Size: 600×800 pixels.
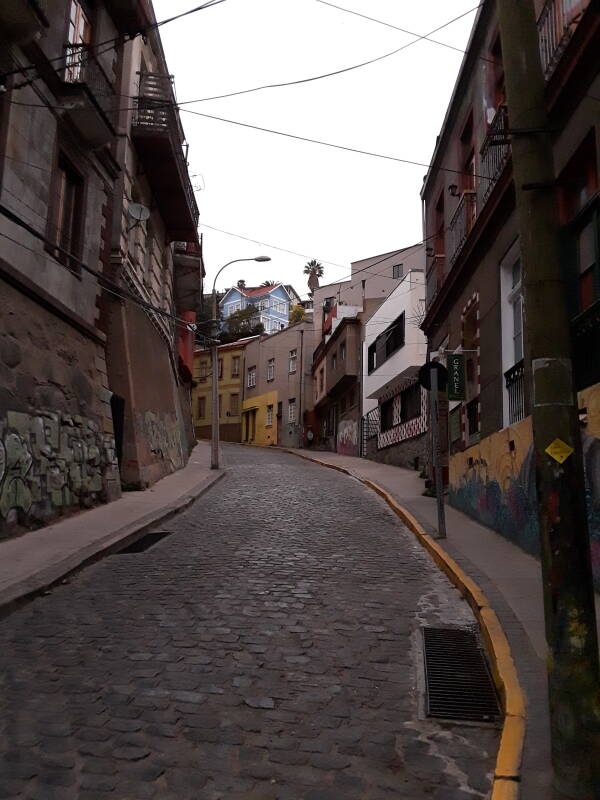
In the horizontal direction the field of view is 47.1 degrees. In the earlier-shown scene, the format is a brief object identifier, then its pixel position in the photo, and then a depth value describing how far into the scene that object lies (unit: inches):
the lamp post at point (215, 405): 909.8
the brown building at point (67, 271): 403.5
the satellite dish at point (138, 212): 648.4
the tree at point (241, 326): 2461.4
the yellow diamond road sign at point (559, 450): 129.4
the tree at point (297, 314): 2606.1
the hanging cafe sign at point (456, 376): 573.7
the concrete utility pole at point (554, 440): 122.4
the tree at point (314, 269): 2996.8
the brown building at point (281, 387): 1851.6
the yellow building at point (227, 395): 2126.0
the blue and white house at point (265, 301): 3161.9
